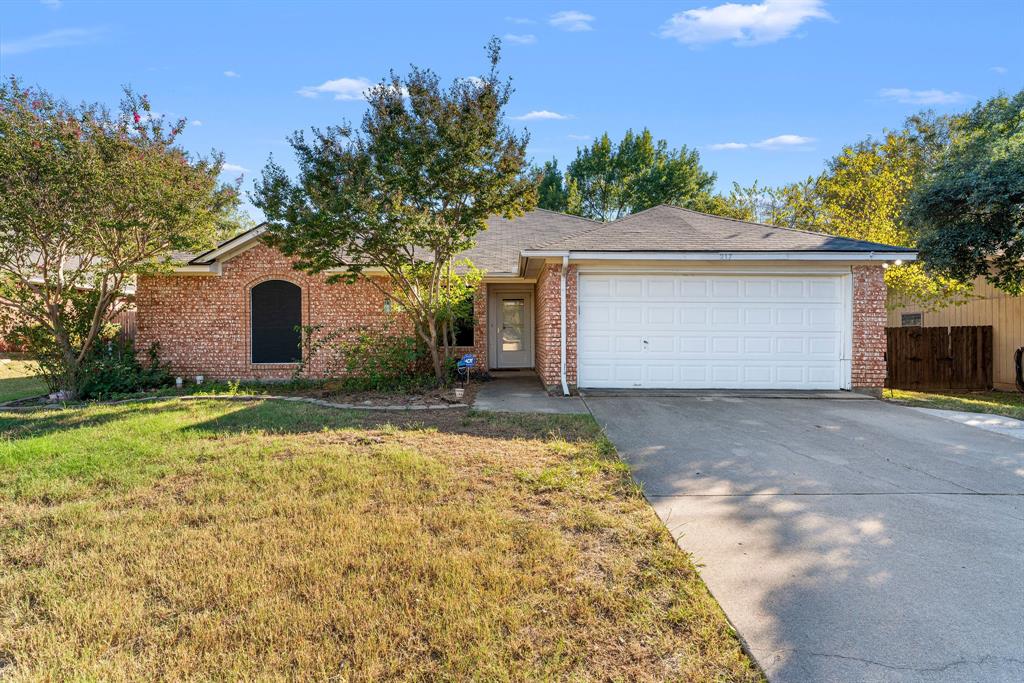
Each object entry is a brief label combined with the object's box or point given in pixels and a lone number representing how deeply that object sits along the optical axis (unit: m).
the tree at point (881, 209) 14.27
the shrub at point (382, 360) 11.20
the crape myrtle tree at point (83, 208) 8.74
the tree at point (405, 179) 8.90
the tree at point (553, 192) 30.47
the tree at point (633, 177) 30.50
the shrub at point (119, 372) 10.58
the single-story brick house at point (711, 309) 9.91
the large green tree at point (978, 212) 11.67
